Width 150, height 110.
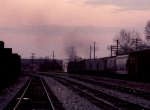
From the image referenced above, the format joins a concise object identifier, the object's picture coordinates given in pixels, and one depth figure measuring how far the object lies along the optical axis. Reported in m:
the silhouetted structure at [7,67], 36.58
